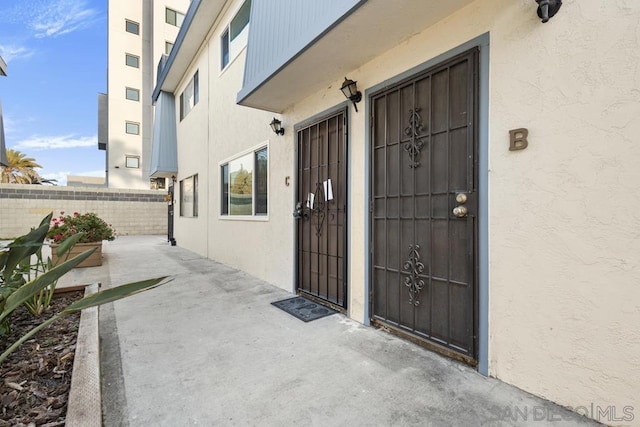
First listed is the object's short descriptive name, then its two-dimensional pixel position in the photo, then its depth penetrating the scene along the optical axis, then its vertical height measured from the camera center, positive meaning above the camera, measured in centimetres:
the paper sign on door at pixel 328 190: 346 +27
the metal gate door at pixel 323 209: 335 +4
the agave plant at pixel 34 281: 148 -39
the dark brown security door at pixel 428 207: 211 +5
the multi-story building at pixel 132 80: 1684 +786
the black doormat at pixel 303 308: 317 -112
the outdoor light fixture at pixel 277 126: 425 +127
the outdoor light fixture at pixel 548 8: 165 +116
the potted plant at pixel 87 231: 583 -41
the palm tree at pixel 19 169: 1802 +273
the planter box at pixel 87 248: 592 -83
